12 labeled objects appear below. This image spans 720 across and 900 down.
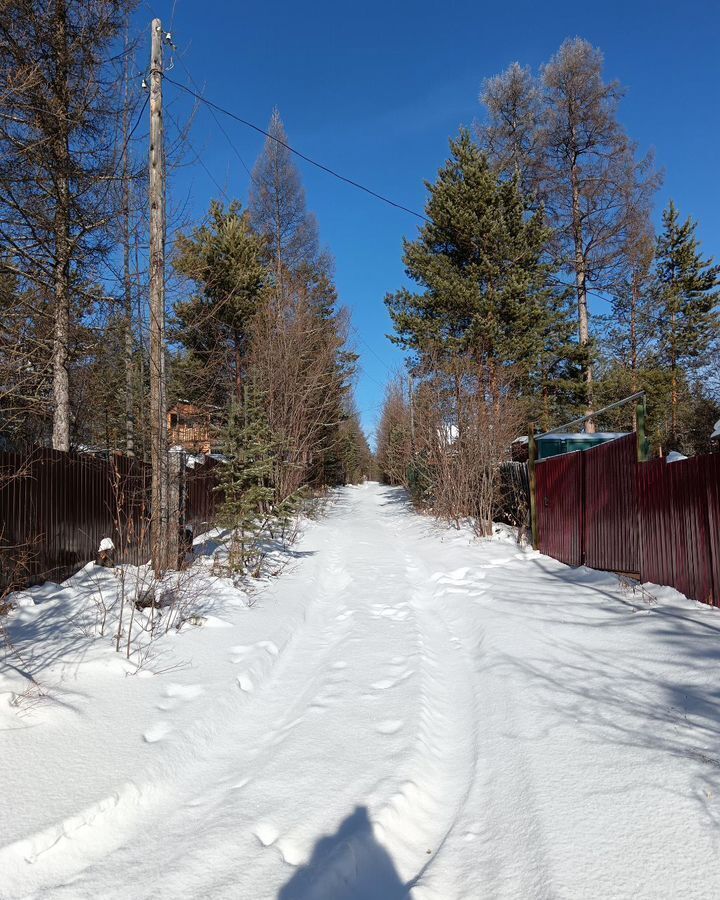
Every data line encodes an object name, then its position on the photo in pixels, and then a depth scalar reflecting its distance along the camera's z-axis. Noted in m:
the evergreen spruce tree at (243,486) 7.81
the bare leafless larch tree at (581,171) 20.38
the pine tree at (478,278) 17.17
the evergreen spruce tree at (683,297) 24.80
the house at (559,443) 14.95
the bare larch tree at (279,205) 25.45
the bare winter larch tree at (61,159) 7.62
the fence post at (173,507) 7.16
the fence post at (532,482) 10.08
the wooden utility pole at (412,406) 16.30
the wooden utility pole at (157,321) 6.88
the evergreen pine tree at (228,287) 17.86
